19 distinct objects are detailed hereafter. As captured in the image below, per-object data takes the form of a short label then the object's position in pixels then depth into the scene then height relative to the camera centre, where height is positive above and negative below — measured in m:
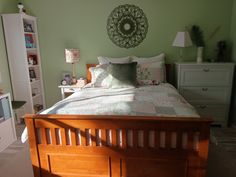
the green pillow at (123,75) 2.68 -0.20
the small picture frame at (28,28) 3.29 +0.61
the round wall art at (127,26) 3.30 +0.59
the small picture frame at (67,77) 3.54 -0.27
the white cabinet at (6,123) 2.52 -0.78
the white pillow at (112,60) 3.28 +0.02
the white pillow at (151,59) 3.23 +0.02
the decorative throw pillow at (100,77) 2.86 -0.23
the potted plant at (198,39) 3.15 +0.32
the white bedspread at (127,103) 1.76 -0.43
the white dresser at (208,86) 2.97 -0.43
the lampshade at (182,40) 3.06 +0.30
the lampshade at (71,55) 3.30 +0.12
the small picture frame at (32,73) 3.55 -0.17
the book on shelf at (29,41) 3.29 +0.38
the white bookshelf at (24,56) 3.12 +0.13
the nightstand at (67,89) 3.36 -0.46
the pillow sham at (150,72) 3.03 -0.19
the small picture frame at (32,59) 3.43 +0.08
